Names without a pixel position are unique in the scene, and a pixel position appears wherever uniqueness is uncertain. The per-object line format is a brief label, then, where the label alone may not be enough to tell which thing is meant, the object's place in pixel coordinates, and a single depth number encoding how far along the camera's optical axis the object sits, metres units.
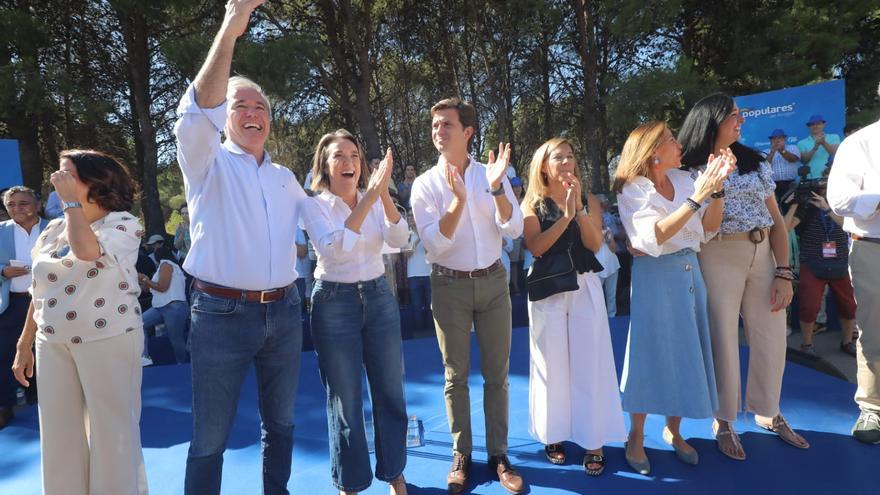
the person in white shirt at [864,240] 2.78
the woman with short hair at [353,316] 2.23
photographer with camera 4.56
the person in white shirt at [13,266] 3.86
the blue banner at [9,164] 5.70
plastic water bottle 3.07
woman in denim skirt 2.58
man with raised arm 1.90
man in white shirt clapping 2.56
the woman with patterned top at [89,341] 2.07
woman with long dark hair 2.69
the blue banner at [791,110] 6.88
